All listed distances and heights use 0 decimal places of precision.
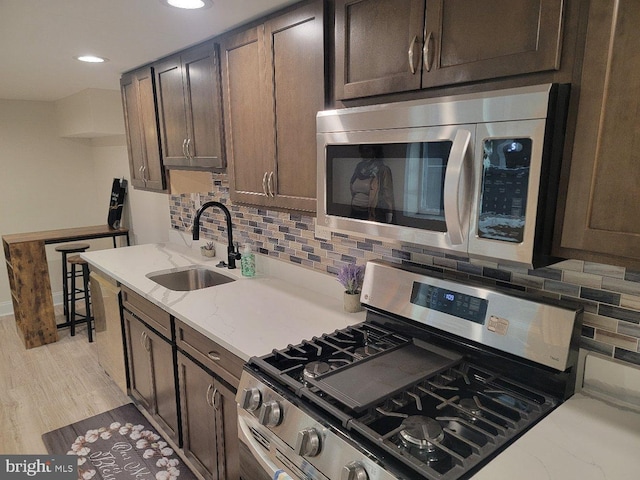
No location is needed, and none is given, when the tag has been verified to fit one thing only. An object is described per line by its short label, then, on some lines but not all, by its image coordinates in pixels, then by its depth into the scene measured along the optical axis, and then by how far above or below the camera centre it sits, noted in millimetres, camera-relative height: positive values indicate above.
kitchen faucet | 2373 -436
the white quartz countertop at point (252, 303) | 1589 -660
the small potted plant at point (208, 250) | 2790 -604
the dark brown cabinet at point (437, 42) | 940 +295
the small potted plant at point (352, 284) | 1781 -535
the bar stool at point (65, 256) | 3901 -895
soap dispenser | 2339 -578
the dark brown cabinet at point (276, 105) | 1564 +214
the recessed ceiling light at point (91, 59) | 2484 +592
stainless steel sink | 2539 -732
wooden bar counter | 3555 -1062
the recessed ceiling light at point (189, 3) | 1624 +595
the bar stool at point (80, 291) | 3632 -1188
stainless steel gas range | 962 -639
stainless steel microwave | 925 -31
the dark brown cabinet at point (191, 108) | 2100 +267
